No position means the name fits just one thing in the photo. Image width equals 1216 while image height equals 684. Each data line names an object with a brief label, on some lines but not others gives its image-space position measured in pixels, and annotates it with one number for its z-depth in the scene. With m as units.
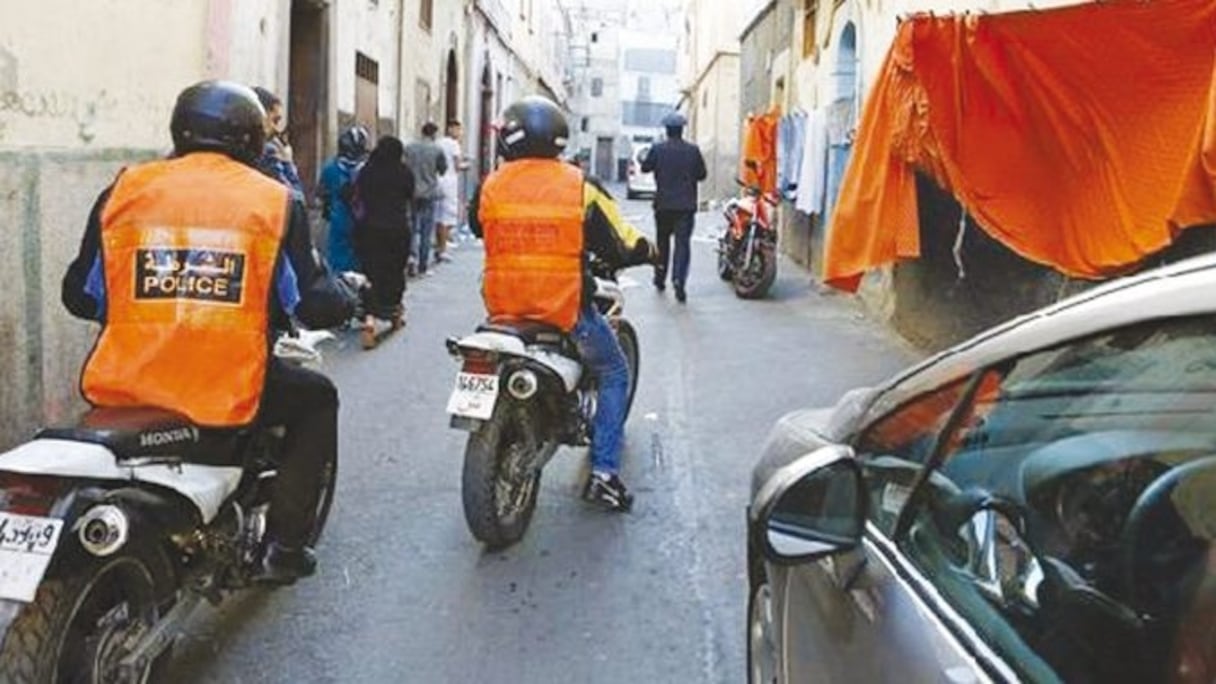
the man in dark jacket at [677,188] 12.47
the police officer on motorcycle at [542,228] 5.06
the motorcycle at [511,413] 4.69
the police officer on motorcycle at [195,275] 3.39
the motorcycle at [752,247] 12.91
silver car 1.60
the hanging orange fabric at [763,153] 15.51
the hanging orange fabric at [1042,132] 5.38
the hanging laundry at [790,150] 14.05
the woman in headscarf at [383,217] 9.99
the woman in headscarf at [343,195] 10.30
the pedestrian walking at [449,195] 15.42
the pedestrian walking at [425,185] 13.32
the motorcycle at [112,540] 2.86
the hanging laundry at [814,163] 13.21
